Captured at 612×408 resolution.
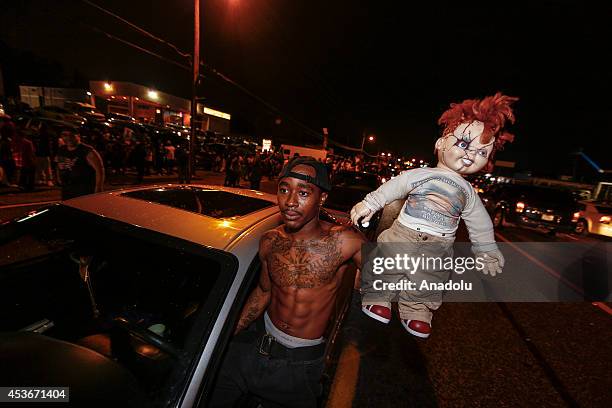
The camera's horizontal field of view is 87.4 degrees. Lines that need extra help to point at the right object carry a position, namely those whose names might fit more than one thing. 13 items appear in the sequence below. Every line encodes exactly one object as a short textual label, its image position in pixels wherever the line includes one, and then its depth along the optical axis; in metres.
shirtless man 1.88
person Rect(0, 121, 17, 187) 9.25
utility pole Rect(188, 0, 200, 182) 13.93
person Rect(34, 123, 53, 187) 10.41
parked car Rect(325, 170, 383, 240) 7.58
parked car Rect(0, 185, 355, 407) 1.36
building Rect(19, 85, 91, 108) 40.12
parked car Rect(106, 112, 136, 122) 23.62
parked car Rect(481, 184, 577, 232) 10.59
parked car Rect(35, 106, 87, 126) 17.42
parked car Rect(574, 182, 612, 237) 11.13
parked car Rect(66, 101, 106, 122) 20.32
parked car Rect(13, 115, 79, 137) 13.41
